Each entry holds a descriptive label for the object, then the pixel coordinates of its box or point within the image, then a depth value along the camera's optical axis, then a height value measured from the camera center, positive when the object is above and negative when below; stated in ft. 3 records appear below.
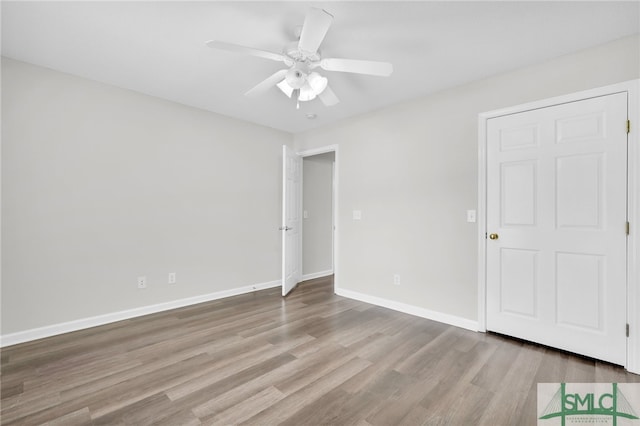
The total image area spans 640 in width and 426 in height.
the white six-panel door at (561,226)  7.38 -0.34
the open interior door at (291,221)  13.39 -0.35
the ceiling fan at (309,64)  5.70 +3.52
